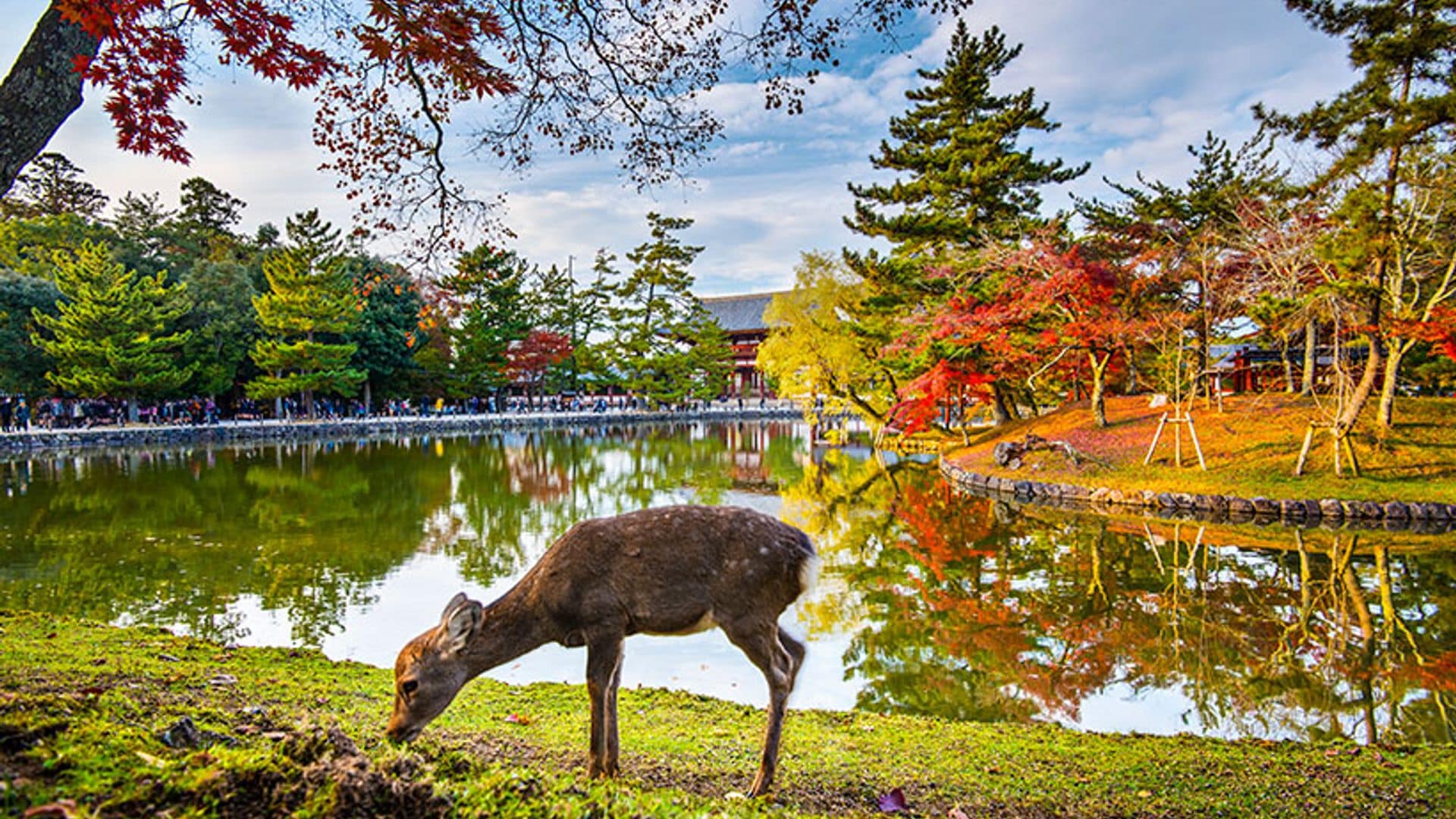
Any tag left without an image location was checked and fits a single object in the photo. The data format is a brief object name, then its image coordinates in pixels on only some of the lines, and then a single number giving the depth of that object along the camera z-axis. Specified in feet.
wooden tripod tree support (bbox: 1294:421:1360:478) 49.08
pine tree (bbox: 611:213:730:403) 149.18
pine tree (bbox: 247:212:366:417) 106.63
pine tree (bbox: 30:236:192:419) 91.35
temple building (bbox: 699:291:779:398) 187.62
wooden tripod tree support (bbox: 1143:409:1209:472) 53.87
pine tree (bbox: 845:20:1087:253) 77.61
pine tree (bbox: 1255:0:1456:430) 44.39
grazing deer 11.35
